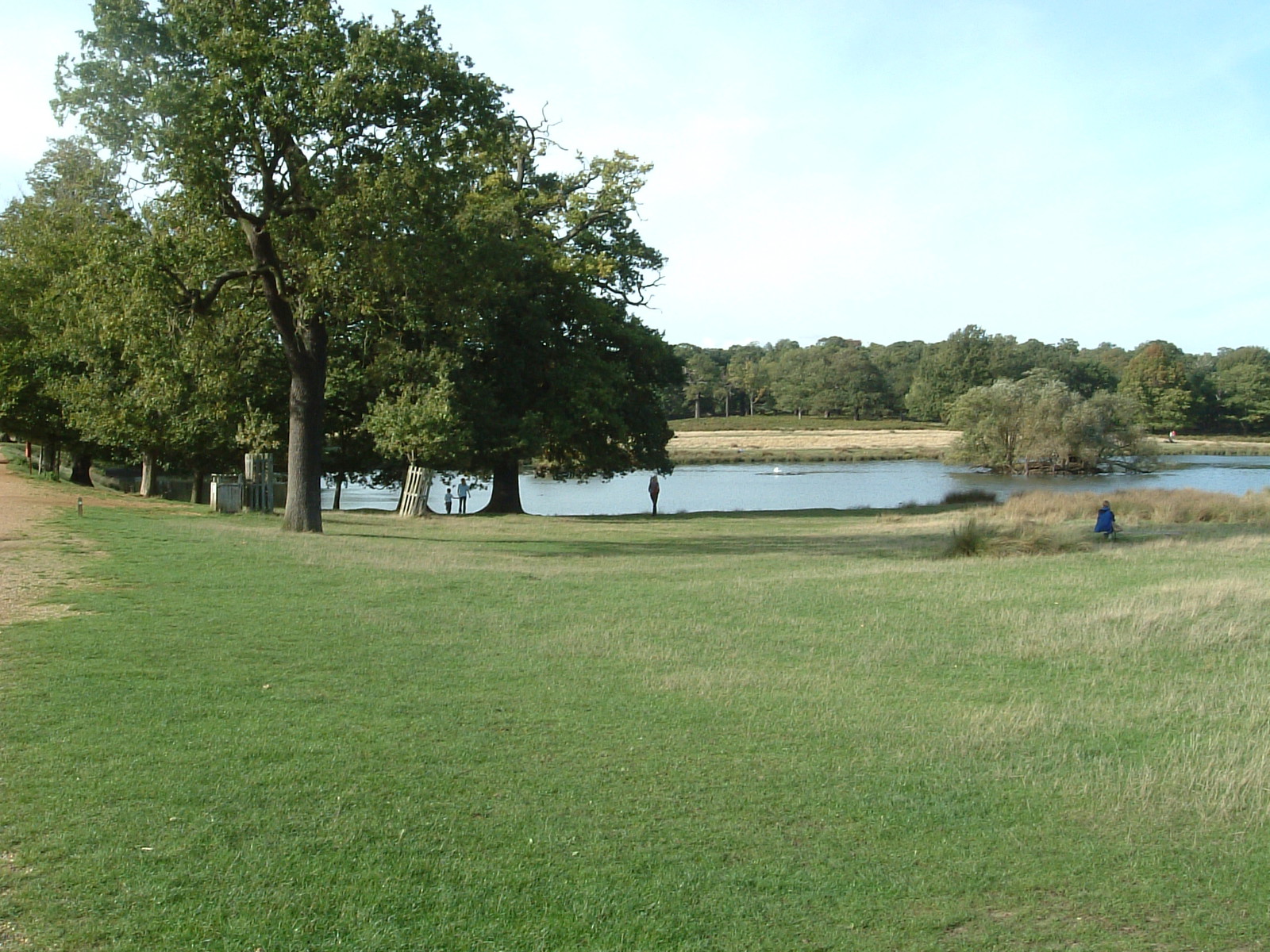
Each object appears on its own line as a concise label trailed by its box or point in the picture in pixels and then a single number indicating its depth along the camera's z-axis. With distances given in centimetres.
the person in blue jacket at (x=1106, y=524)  2216
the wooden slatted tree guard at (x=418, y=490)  3484
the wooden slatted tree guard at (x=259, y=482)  3111
